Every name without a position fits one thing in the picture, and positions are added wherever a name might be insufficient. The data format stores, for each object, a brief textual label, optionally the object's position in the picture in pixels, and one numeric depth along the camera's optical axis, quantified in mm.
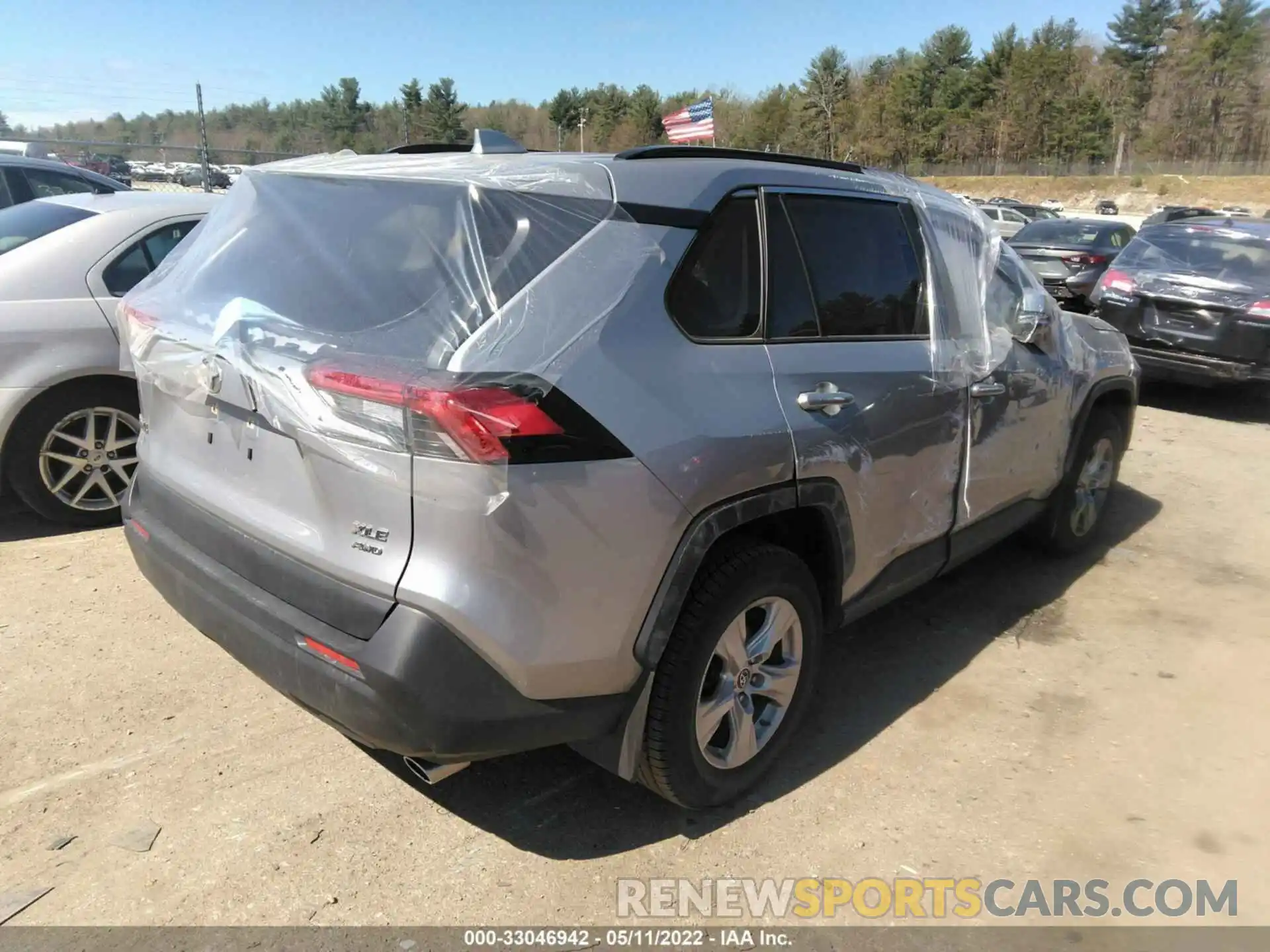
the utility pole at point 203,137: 12856
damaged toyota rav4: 2119
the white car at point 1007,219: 23125
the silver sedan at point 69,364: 4359
